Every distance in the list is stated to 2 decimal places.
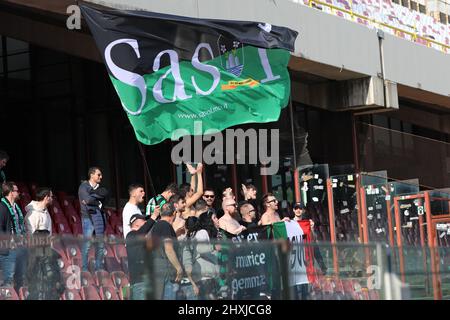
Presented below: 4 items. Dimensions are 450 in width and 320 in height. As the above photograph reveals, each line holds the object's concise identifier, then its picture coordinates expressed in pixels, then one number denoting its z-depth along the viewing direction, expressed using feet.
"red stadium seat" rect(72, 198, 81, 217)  66.12
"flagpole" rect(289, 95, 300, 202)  71.72
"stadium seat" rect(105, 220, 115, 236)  63.53
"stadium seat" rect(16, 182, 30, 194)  65.50
